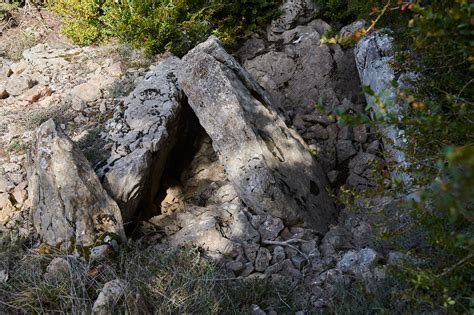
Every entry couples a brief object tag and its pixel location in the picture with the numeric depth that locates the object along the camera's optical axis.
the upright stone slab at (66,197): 4.12
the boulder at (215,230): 4.29
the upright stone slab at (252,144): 4.55
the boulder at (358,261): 3.81
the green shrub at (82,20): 6.87
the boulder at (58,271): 3.63
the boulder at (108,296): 3.26
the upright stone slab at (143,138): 4.52
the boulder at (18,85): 6.10
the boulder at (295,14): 7.32
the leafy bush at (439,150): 1.53
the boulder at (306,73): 6.20
